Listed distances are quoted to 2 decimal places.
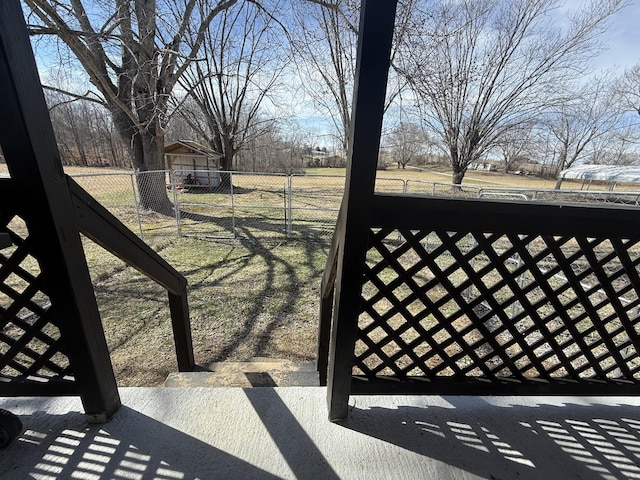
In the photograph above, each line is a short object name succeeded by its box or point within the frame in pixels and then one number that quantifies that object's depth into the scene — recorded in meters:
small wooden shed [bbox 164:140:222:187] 13.15
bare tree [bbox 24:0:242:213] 5.26
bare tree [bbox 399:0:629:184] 7.62
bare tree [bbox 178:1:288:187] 10.21
